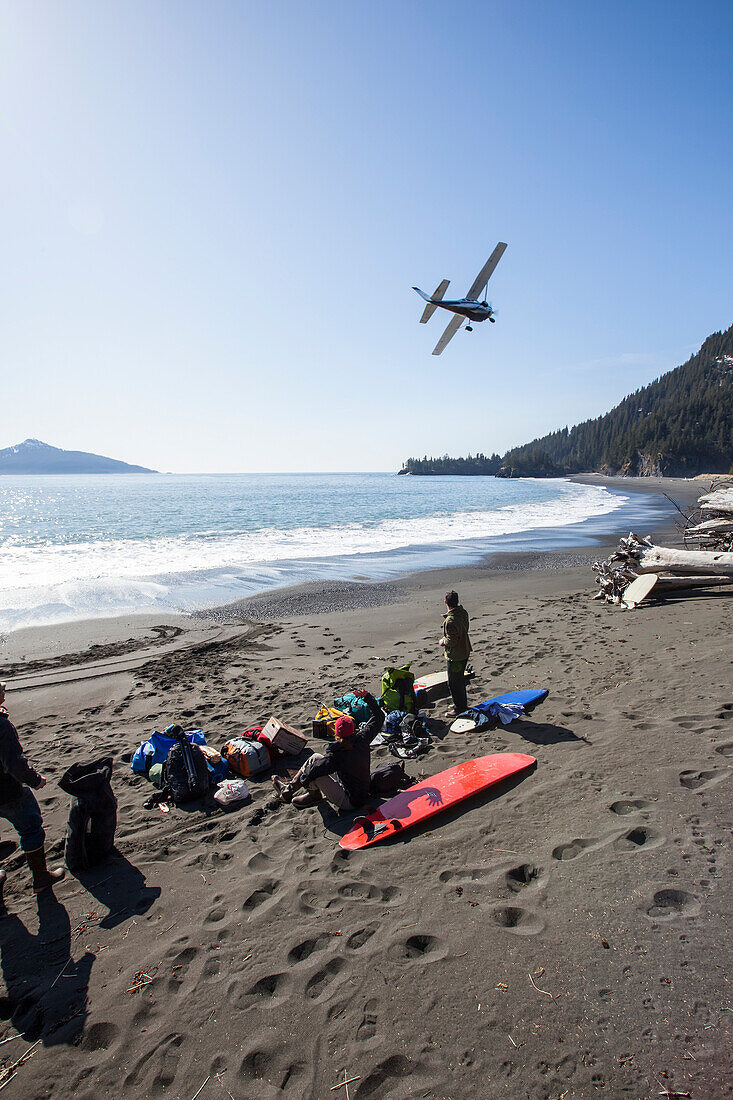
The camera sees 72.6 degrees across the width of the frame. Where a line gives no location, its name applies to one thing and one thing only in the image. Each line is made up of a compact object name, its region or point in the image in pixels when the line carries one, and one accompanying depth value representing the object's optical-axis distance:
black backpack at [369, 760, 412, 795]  5.57
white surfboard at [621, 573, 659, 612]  12.10
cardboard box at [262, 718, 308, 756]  6.55
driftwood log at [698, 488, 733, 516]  17.93
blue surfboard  6.82
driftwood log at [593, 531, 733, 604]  12.20
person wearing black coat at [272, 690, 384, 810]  5.29
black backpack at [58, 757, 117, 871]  4.70
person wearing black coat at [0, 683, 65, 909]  4.44
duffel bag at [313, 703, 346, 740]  6.09
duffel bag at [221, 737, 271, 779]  6.21
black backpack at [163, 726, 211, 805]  5.77
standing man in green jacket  7.15
